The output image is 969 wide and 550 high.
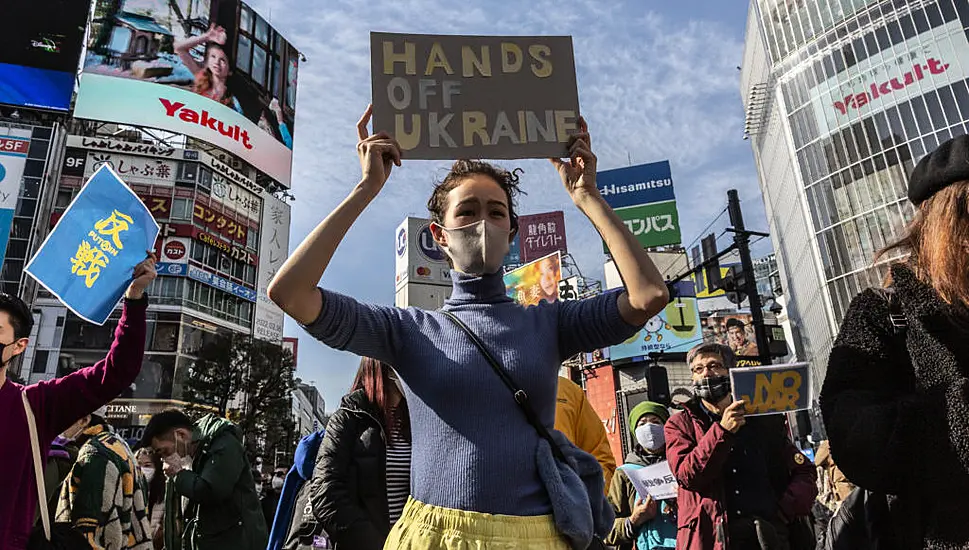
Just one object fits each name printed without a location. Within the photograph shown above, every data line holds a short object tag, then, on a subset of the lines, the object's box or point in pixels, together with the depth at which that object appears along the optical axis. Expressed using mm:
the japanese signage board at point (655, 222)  43844
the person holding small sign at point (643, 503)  4445
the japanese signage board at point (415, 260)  54375
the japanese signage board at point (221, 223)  41969
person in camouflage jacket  3494
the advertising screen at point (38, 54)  38875
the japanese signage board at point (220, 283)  40688
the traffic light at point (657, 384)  15016
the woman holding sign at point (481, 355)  1496
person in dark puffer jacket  2848
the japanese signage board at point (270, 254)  45406
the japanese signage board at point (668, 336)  40281
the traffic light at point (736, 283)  15125
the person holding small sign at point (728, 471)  3232
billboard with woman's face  42281
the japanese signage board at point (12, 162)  36875
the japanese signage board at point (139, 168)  41000
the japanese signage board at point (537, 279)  41531
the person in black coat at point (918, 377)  1329
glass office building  35094
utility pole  14234
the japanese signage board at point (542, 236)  56969
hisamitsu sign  45562
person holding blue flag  2492
